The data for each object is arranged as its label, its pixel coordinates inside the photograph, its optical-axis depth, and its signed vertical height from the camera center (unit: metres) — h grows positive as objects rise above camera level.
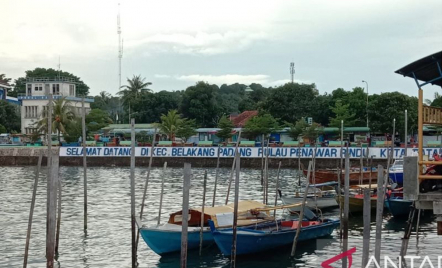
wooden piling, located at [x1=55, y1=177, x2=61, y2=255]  21.73 -3.65
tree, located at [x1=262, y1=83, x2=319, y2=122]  86.12 +3.84
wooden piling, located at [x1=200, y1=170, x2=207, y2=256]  21.36 -3.38
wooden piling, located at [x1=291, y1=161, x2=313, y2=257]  21.88 -3.73
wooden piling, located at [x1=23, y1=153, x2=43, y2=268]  17.98 -2.74
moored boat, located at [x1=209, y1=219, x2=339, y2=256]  20.78 -3.69
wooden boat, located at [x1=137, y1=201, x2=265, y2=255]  21.22 -3.45
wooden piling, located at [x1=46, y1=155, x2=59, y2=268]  16.27 -2.13
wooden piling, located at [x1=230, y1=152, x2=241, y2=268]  19.30 -2.95
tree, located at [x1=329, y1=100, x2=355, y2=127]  78.06 +1.98
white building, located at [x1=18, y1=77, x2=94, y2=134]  95.00 +4.70
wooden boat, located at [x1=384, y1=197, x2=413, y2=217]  28.95 -3.49
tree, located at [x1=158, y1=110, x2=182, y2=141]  81.56 +0.76
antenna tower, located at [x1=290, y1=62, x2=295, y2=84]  118.55 +11.67
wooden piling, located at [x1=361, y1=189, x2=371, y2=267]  15.01 -2.38
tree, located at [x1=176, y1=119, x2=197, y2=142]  81.06 -0.14
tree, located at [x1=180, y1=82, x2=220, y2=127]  94.62 +3.87
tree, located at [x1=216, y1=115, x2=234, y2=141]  79.94 +0.28
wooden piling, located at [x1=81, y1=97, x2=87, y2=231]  25.44 -1.08
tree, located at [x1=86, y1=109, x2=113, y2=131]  88.81 +1.35
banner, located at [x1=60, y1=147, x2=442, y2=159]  58.25 -2.22
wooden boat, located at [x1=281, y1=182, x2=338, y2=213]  30.45 -3.47
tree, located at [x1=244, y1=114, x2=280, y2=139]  79.56 +0.69
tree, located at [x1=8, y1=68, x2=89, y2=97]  121.56 +10.16
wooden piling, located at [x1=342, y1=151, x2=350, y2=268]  18.95 -2.42
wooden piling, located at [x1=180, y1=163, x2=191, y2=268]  16.17 -2.34
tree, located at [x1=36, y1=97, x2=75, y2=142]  79.94 +1.33
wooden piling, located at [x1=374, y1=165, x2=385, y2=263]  15.18 -2.19
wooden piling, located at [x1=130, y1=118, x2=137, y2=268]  19.19 -2.29
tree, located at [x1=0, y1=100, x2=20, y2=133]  100.12 +1.90
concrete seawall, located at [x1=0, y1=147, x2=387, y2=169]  60.31 -3.27
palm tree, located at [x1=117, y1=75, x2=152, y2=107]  104.81 +6.90
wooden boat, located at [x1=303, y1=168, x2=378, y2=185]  40.25 -3.00
